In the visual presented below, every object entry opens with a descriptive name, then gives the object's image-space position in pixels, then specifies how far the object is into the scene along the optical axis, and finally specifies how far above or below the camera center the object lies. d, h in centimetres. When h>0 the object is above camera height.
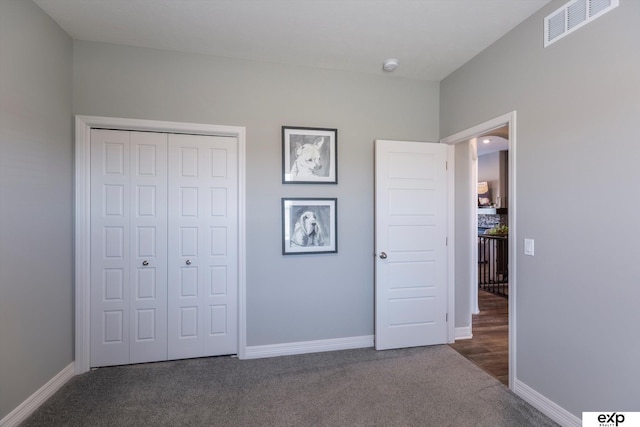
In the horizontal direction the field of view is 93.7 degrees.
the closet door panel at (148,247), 270 -31
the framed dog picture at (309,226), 290 -12
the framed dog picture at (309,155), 290 +57
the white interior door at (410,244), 299 -31
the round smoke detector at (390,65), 282 +143
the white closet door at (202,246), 277 -30
